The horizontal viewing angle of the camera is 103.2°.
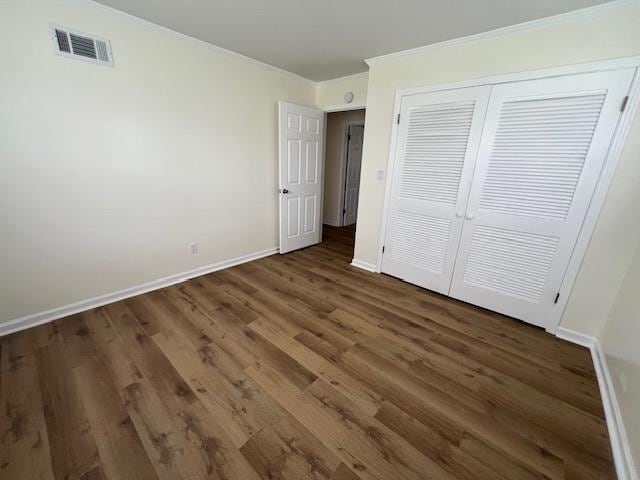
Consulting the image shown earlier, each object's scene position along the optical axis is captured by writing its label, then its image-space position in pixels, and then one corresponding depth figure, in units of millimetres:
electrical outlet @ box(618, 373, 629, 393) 1375
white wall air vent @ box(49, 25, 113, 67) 1818
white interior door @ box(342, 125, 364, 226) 5152
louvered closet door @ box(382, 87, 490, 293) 2318
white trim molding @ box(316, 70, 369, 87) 3176
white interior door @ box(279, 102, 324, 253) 3320
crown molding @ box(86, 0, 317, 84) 1981
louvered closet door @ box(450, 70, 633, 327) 1818
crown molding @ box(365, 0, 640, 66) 1670
